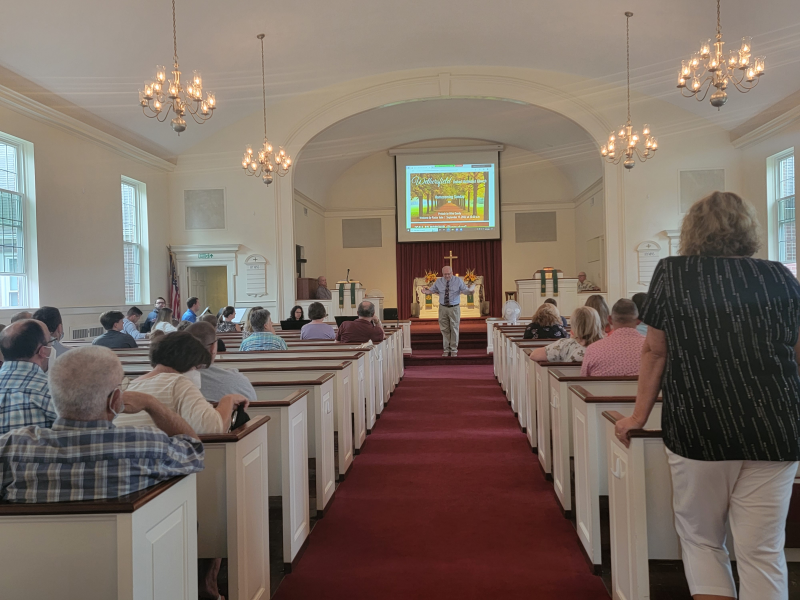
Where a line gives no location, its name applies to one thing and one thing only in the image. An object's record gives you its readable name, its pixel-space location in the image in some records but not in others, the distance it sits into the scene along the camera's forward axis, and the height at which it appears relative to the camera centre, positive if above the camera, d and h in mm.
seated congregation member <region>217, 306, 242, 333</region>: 8625 -344
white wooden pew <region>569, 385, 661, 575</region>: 2623 -698
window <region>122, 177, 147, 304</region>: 11281 +1107
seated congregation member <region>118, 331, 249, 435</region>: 2303 -320
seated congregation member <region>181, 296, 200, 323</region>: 8008 -132
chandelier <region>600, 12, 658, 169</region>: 9188 +2109
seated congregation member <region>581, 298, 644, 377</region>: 3229 -302
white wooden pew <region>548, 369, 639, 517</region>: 3100 -647
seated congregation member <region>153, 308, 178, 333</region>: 6824 -225
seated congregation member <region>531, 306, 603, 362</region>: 3941 -305
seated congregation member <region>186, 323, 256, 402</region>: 2852 -361
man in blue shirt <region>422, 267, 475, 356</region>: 9805 -169
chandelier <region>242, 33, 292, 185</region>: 9489 +2038
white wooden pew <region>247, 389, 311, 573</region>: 2807 -757
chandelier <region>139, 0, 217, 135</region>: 5812 +1918
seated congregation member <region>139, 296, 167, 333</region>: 8694 -338
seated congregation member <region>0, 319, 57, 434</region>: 2289 -284
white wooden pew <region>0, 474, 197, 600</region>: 1550 -608
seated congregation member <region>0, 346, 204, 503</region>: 1585 -370
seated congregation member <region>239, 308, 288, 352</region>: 5281 -337
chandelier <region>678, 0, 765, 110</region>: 5852 +2064
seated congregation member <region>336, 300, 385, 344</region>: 6352 -349
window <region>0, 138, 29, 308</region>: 7996 +900
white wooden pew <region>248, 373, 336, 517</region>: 3398 -666
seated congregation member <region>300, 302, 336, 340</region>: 6523 -351
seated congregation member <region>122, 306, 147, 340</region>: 7648 -305
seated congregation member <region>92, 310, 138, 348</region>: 5742 -324
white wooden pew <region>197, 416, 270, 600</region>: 2250 -754
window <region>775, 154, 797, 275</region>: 10070 +1187
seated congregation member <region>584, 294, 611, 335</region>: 4324 -106
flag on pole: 12164 +126
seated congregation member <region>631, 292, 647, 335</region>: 4221 -66
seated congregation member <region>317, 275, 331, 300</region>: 13102 +35
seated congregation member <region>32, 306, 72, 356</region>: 3793 -106
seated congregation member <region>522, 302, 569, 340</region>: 5844 -334
